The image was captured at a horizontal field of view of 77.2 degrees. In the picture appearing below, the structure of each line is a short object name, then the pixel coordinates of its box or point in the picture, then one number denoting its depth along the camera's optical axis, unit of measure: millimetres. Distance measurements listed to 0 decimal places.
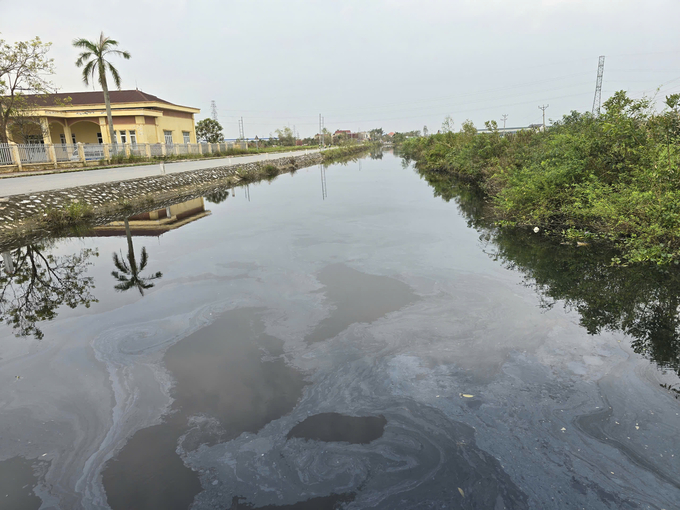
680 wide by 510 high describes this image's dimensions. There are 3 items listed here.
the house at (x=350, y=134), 143475
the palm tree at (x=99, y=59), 25734
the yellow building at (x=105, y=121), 31398
